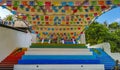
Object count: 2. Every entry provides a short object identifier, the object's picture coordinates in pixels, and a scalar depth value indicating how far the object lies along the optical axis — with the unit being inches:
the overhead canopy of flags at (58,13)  240.8
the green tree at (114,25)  1662.2
